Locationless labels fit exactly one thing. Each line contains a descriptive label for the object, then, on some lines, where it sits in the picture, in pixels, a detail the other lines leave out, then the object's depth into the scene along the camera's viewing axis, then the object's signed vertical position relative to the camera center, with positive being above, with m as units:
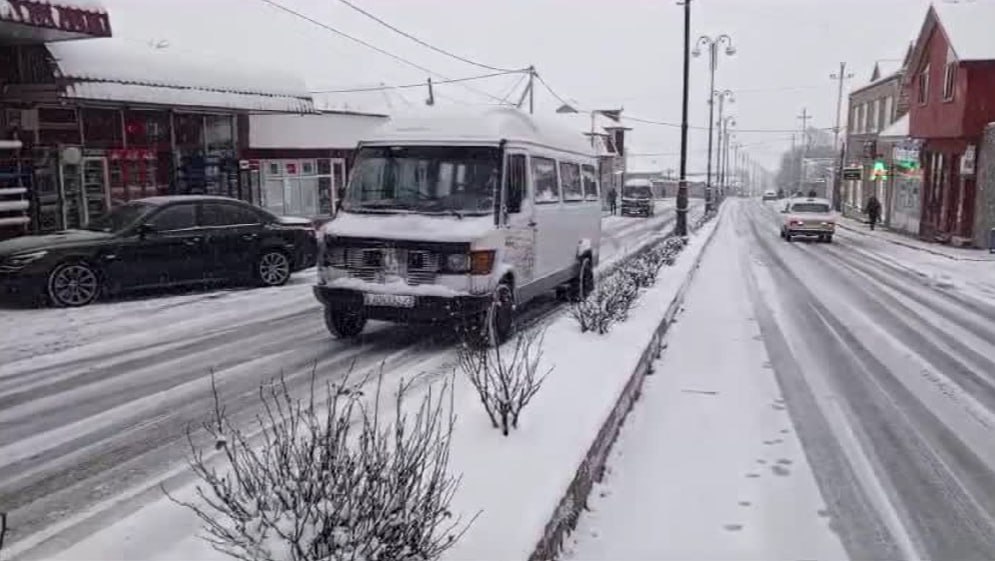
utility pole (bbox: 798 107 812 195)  107.51 +6.62
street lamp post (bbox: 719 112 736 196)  80.51 +3.97
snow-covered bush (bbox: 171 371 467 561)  2.99 -1.31
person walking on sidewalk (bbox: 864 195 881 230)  38.59 -1.46
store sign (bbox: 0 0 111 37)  12.30 +2.74
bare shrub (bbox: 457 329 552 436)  5.21 -1.47
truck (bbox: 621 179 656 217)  49.53 -1.19
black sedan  10.97 -1.09
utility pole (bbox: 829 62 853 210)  62.88 +2.94
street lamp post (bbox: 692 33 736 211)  35.91 +5.86
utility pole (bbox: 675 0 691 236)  25.31 -0.21
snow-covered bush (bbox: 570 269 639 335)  8.63 -1.47
